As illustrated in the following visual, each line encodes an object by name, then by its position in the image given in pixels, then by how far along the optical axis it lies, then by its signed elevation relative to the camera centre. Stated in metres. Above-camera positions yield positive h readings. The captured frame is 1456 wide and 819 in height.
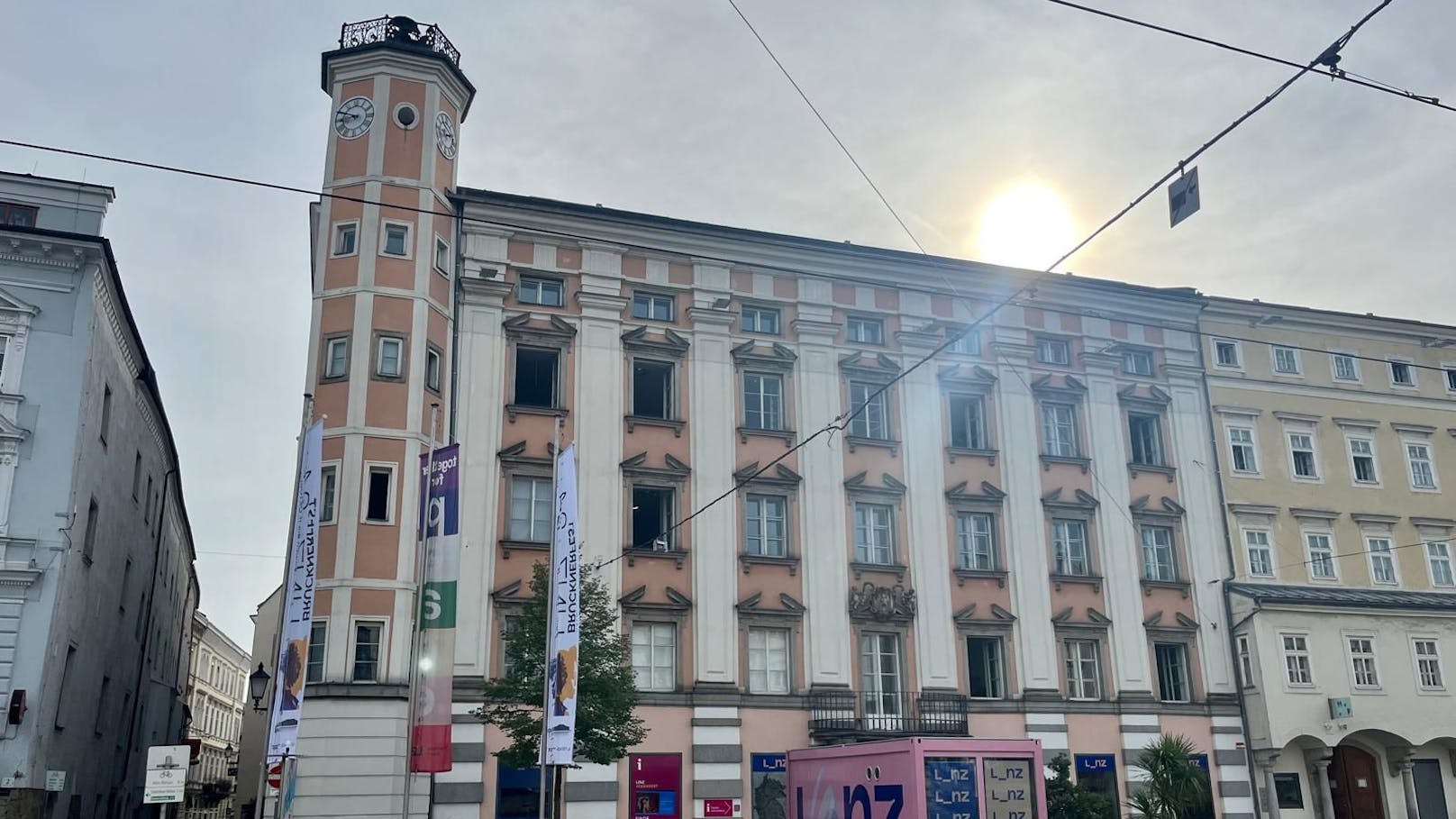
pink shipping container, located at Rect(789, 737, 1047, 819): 21.56 +0.36
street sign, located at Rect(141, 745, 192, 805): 18.55 +0.52
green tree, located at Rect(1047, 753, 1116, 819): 31.59 -0.04
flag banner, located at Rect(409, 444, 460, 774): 21.36 +2.77
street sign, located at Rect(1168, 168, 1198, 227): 15.23 +7.25
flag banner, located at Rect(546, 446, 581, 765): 20.89 +3.10
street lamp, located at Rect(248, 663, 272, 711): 27.41 +2.63
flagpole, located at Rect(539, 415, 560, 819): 21.01 +4.10
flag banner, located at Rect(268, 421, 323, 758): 20.66 +3.37
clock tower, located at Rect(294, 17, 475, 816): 29.12 +10.90
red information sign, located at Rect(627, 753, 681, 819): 31.86 +0.45
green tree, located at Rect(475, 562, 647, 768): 27.66 +2.44
